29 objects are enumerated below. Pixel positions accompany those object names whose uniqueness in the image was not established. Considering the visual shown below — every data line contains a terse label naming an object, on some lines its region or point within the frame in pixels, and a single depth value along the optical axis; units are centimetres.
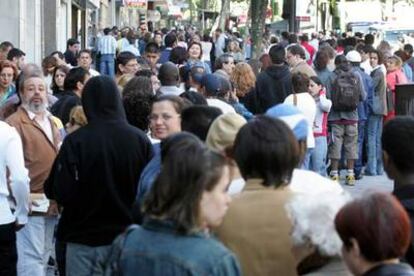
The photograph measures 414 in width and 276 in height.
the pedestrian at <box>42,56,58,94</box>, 1294
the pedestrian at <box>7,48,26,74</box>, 1346
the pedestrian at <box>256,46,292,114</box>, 1299
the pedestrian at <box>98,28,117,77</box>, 2424
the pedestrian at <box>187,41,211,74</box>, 1522
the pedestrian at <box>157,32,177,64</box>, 1832
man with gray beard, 780
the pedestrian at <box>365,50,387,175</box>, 1541
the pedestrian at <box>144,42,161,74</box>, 1483
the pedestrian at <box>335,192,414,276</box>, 358
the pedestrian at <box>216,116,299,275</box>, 445
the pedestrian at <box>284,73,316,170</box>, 1181
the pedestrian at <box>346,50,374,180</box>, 1505
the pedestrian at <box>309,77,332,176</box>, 1312
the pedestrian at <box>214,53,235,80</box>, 1418
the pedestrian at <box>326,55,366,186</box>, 1427
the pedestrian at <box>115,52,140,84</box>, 1209
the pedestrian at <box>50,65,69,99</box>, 1129
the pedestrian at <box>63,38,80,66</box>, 2011
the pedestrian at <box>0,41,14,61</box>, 1502
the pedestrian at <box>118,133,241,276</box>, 383
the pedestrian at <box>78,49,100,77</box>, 1403
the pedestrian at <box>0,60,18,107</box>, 1052
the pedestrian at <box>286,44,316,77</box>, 1454
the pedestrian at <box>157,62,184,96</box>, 1041
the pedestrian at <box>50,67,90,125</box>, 945
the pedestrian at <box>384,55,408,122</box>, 1598
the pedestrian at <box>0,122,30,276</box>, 692
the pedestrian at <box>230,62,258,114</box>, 1282
